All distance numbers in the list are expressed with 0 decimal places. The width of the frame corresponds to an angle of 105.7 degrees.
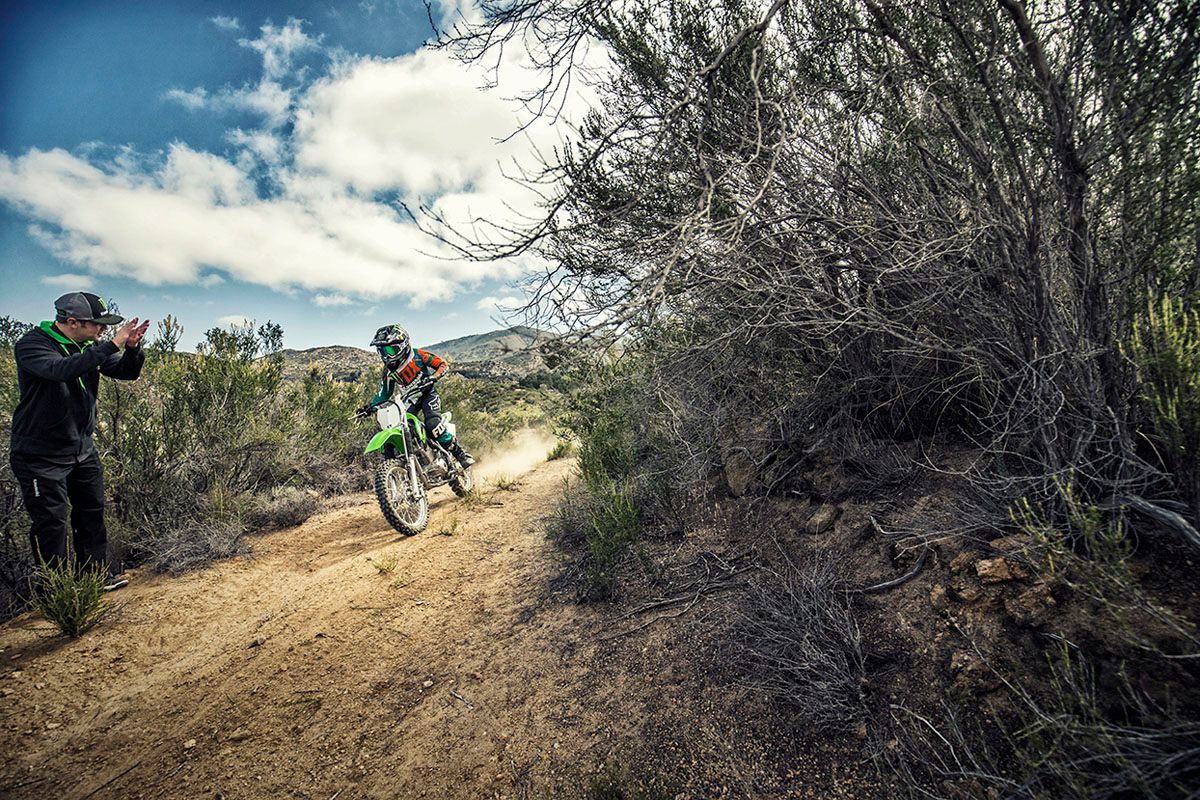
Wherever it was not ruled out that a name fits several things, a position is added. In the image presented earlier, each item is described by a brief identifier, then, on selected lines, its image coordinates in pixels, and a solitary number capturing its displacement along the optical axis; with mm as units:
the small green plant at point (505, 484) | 6703
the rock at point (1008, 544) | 1768
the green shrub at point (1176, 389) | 1389
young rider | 5711
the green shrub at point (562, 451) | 9359
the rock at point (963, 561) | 1944
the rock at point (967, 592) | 1813
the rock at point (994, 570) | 1783
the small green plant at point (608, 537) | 3031
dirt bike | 4840
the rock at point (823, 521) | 2768
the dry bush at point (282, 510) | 5492
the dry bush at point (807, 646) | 1737
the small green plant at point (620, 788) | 1665
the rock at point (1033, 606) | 1618
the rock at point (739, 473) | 3633
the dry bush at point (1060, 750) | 1127
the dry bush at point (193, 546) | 4348
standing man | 3412
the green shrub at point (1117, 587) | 1210
